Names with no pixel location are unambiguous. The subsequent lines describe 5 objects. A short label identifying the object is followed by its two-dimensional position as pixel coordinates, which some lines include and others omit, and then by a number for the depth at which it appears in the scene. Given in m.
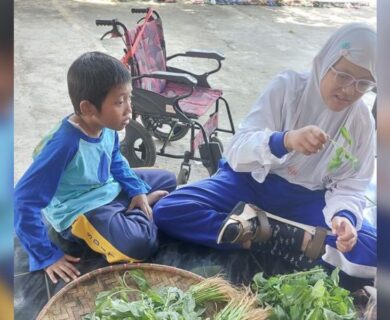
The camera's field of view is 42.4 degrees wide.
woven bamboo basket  1.07
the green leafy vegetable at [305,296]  0.99
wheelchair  1.59
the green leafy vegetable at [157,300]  0.98
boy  1.17
